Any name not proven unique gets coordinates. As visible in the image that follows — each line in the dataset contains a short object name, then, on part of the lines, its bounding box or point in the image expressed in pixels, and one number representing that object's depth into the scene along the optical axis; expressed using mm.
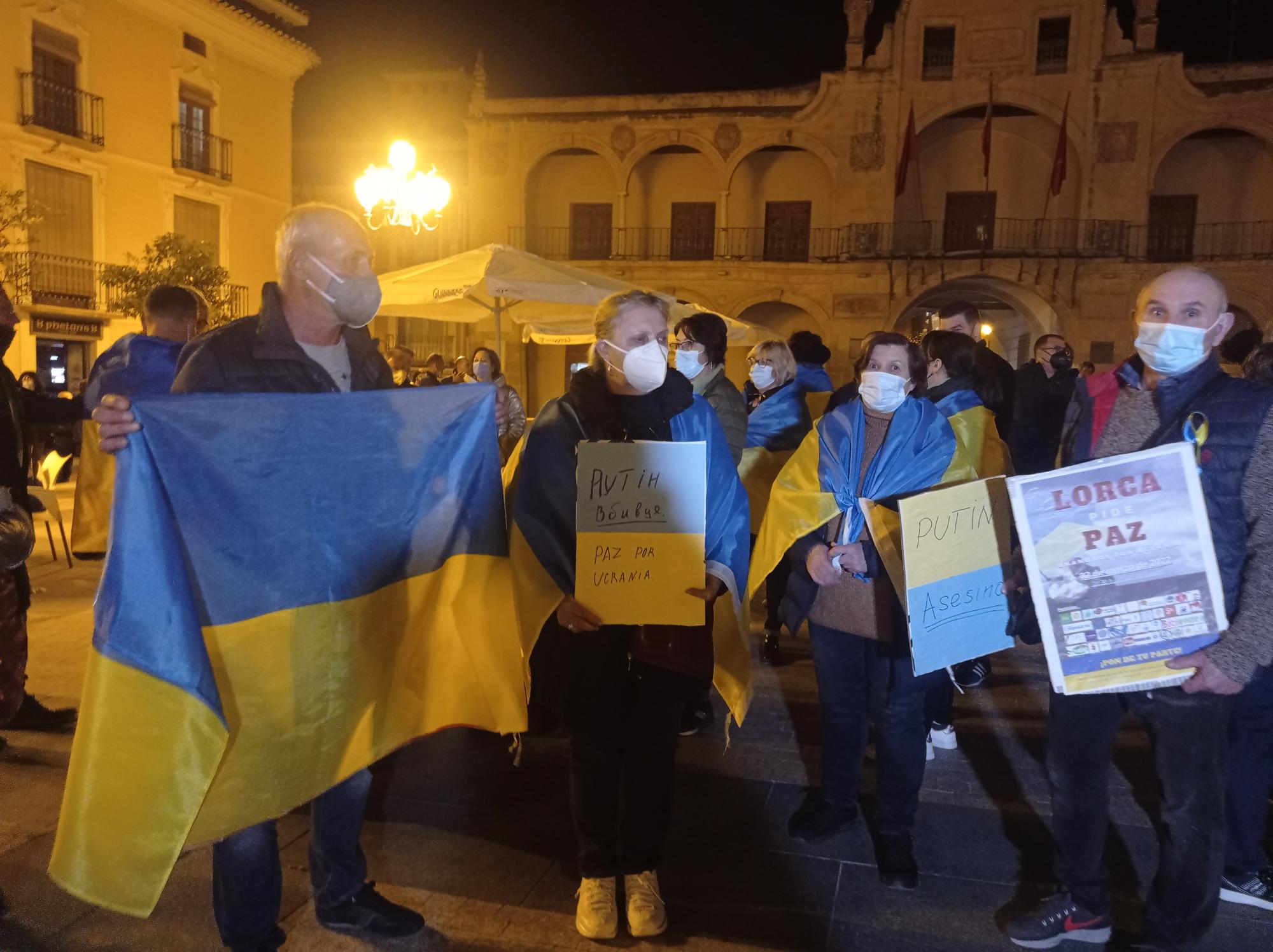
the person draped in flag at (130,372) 3795
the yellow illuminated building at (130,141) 19203
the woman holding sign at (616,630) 2871
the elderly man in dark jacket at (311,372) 2508
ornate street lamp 10227
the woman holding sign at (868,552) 3252
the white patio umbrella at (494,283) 7273
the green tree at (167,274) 18969
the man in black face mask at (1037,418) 5480
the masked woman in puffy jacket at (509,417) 6578
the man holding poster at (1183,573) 2432
